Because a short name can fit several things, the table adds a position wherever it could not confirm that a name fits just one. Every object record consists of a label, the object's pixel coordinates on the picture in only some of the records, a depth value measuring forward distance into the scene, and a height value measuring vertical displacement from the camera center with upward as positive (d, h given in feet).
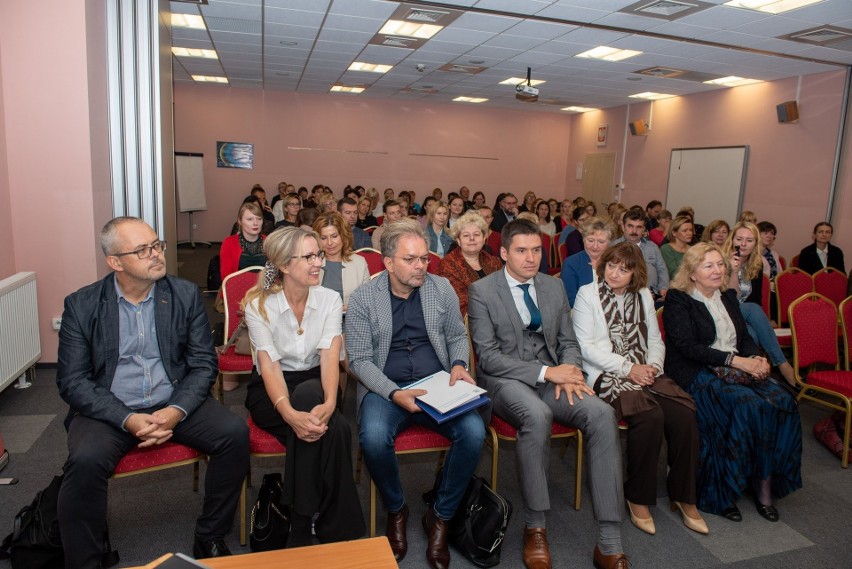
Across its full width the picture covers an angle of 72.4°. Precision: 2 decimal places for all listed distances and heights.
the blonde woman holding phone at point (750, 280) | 13.23 -1.87
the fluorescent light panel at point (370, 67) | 31.71 +6.63
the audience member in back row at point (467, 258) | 13.25 -1.54
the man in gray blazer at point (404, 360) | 8.53 -2.75
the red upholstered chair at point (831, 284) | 18.25 -2.27
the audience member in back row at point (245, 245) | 16.31 -1.78
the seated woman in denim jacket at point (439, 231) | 21.40 -1.44
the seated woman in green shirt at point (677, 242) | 18.47 -1.24
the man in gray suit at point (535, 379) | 8.62 -3.02
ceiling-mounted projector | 28.86 +5.09
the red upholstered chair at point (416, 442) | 8.75 -3.77
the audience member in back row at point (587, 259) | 14.20 -1.48
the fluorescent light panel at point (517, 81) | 33.59 +6.64
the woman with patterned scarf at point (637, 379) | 9.49 -3.08
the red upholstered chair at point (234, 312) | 11.55 -2.67
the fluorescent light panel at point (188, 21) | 22.67 +6.24
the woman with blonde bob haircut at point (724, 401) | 10.05 -3.38
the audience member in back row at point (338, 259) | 13.37 -1.68
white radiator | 12.69 -3.55
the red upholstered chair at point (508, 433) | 9.36 -3.82
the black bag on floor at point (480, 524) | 8.35 -4.74
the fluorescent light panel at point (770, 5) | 18.28 +6.35
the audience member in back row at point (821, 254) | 23.09 -1.73
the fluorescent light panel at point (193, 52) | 29.30 +6.44
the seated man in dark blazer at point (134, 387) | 7.39 -2.95
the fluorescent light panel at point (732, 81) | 30.66 +6.63
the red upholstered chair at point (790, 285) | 16.79 -2.19
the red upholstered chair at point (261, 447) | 8.48 -3.81
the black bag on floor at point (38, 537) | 7.51 -4.66
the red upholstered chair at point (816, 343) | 12.33 -2.88
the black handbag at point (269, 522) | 8.24 -4.79
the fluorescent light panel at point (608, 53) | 25.41 +6.45
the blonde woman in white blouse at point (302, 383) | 8.16 -3.01
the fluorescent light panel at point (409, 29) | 22.99 +6.44
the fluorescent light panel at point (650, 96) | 36.57 +6.72
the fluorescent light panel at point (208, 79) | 38.34 +6.71
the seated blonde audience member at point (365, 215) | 28.27 -1.32
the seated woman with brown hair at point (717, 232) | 17.81 -0.82
